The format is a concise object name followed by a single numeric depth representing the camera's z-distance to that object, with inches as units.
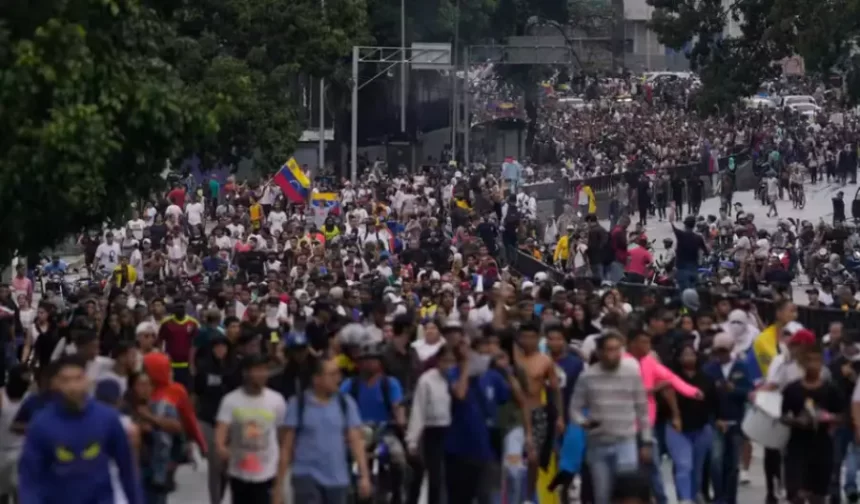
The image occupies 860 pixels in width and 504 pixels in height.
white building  5565.9
